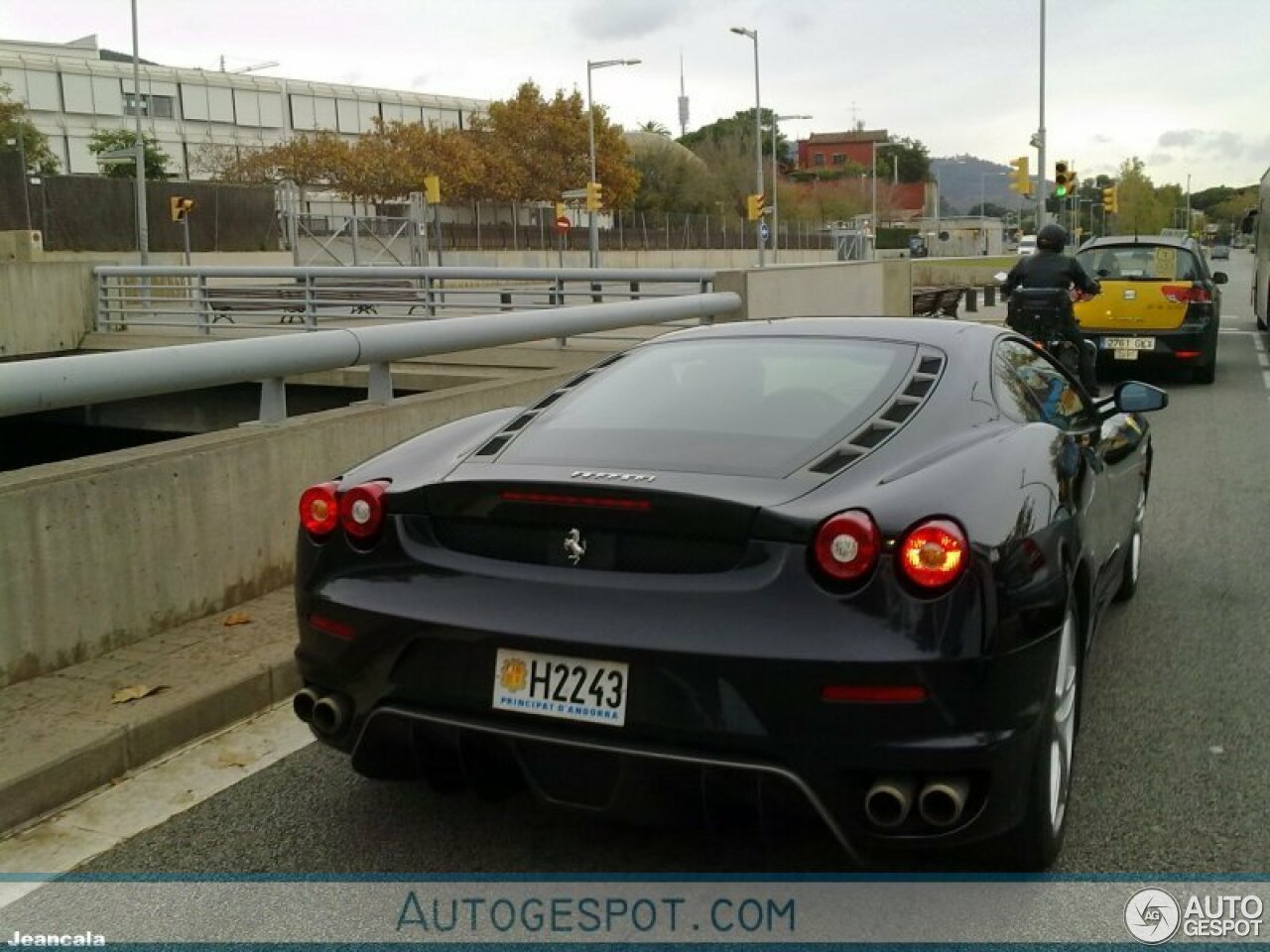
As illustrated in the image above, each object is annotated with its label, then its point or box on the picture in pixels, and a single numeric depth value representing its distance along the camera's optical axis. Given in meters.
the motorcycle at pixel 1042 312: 11.52
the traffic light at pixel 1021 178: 37.75
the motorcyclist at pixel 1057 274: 11.55
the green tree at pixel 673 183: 89.31
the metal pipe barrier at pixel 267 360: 4.76
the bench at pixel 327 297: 16.45
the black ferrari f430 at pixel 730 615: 2.98
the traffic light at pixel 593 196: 42.38
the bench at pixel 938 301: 22.33
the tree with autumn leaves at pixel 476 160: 59.38
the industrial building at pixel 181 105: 72.38
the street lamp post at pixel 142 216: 37.91
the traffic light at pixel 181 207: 39.16
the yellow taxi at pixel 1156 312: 14.88
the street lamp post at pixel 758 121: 54.44
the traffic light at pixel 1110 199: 39.75
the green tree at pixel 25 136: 52.28
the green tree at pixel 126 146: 63.12
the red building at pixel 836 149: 172.77
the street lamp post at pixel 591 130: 44.41
